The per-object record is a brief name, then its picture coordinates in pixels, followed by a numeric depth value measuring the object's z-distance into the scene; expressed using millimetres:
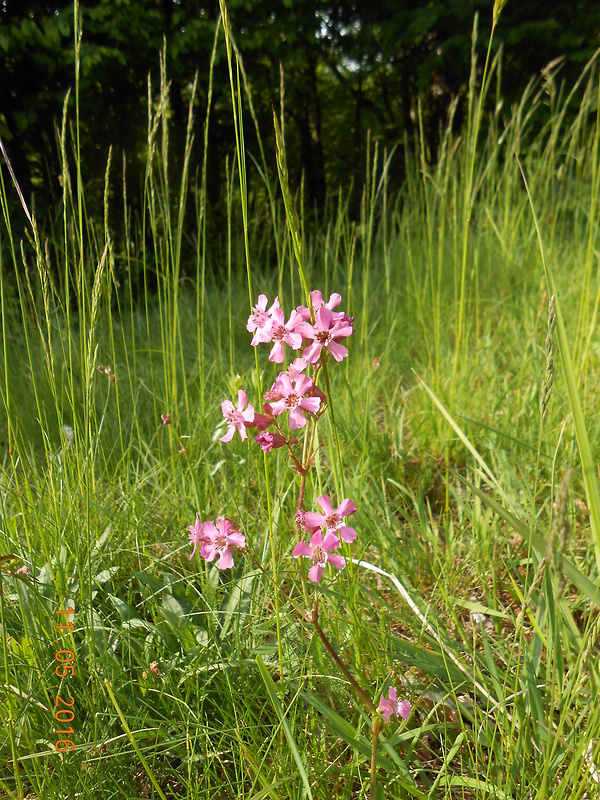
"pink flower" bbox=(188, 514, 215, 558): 331
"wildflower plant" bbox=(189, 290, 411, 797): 312
